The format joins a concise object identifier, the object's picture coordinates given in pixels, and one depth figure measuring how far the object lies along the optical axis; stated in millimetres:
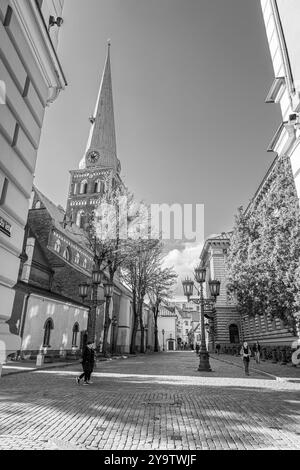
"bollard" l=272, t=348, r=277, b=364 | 25169
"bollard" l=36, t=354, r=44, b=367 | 17906
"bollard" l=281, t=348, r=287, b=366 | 22672
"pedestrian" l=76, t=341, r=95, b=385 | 11281
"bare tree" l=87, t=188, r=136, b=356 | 24047
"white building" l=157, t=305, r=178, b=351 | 93062
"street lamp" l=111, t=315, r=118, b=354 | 40694
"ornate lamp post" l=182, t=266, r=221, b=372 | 17922
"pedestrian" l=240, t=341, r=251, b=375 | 16136
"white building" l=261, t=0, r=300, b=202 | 5406
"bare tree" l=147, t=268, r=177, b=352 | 43991
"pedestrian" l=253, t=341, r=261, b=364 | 24797
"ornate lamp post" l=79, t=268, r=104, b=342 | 20391
